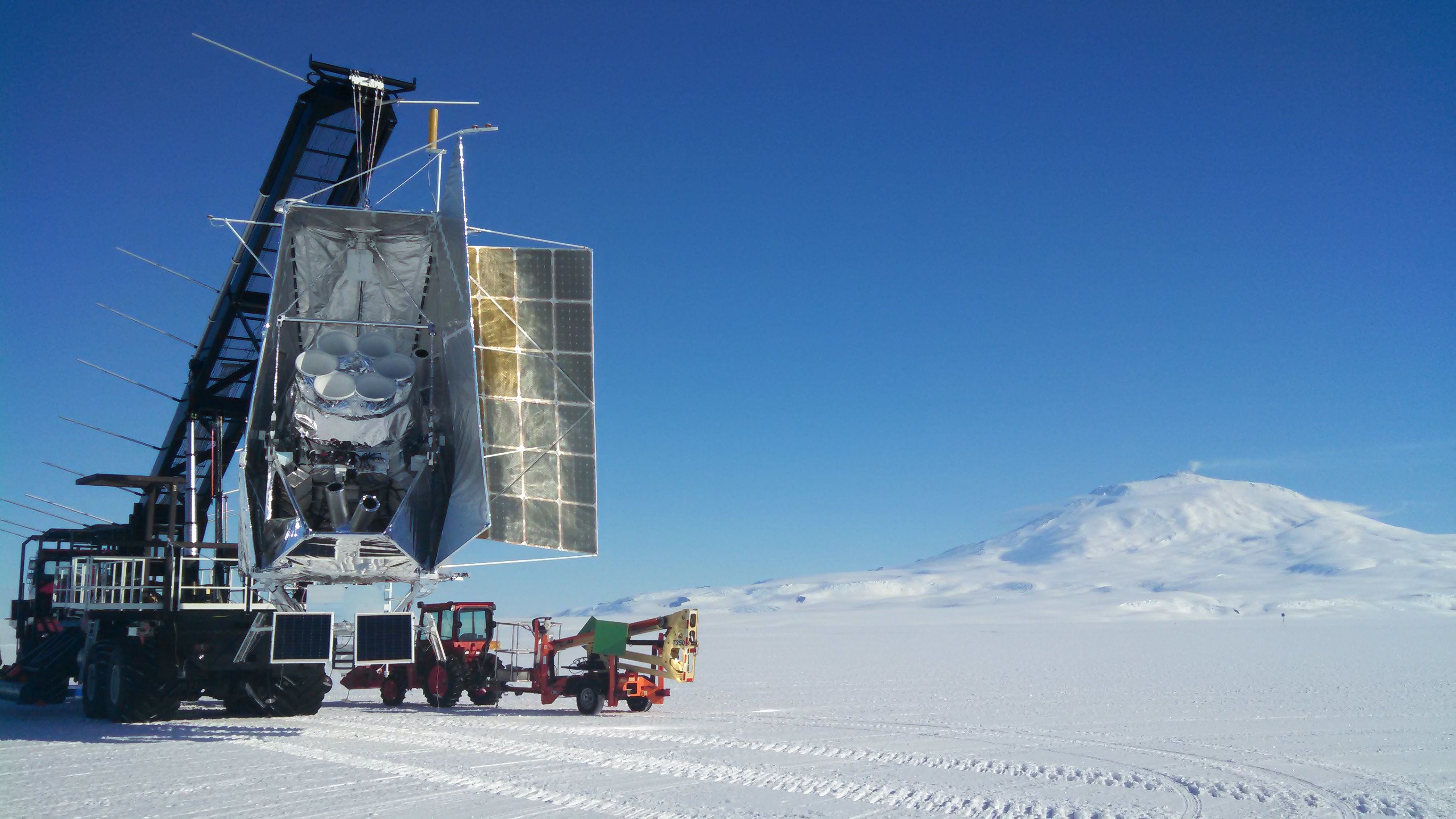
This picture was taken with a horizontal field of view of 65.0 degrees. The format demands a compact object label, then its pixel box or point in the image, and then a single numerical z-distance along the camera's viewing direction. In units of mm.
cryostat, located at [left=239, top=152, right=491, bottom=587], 12492
